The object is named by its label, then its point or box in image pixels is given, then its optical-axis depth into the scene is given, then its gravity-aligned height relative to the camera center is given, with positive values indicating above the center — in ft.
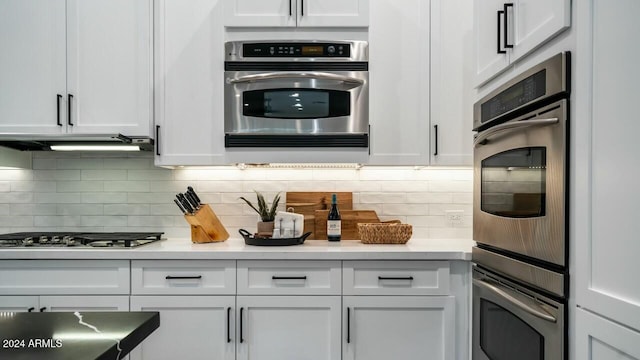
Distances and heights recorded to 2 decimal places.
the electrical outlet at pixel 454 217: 8.29 -0.79
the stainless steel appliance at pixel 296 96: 7.19 +1.41
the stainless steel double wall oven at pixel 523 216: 3.85 -0.43
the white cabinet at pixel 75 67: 7.16 +1.90
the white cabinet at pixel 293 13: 7.15 +2.85
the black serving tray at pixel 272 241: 6.98 -1.10
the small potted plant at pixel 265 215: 7.57 -0.72
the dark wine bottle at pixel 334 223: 7.55 -0.86
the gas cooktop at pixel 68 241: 6.66 -1.09
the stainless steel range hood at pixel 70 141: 7.22 +0.64
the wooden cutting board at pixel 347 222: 7.89 -0.86
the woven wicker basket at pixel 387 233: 7.18 -0.98
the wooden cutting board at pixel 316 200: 8.16 -0.46
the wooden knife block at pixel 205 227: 7.24 -0.90
